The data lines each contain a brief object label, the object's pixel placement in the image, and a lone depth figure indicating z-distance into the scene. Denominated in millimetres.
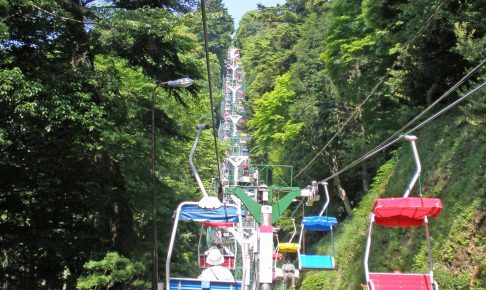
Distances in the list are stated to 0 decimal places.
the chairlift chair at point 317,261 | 15279
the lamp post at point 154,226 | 12936
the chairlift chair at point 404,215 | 8318
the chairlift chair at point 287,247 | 20781
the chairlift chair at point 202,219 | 9906
